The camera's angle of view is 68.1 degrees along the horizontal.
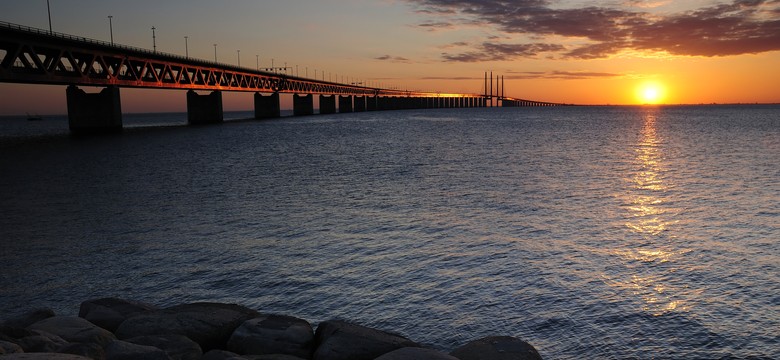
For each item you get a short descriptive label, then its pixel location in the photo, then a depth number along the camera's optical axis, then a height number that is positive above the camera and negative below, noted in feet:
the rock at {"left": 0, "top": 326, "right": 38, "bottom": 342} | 25.84 -9.59
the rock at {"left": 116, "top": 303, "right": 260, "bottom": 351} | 28.99 -10.65
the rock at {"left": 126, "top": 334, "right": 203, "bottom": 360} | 25.98 -10.47
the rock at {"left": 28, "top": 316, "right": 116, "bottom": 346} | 27.17 -10.21
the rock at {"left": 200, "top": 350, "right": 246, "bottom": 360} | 25.61 -10.72
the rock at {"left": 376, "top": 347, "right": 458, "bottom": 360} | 24.07 -10.21
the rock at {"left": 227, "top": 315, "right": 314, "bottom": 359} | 27.50 -10.82
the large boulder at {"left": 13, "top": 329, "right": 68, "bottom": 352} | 24.30 -9.57
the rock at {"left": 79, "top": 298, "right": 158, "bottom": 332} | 31.09 -10.76
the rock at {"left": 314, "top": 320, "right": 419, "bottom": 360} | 26.12 -10.68
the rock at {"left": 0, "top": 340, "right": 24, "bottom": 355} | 22.66 -8.98
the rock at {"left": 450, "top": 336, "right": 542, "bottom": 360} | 25.95 -11.04
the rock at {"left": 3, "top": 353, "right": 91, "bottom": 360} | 21.40 -8.84
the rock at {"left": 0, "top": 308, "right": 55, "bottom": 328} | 30.66 -10.66
